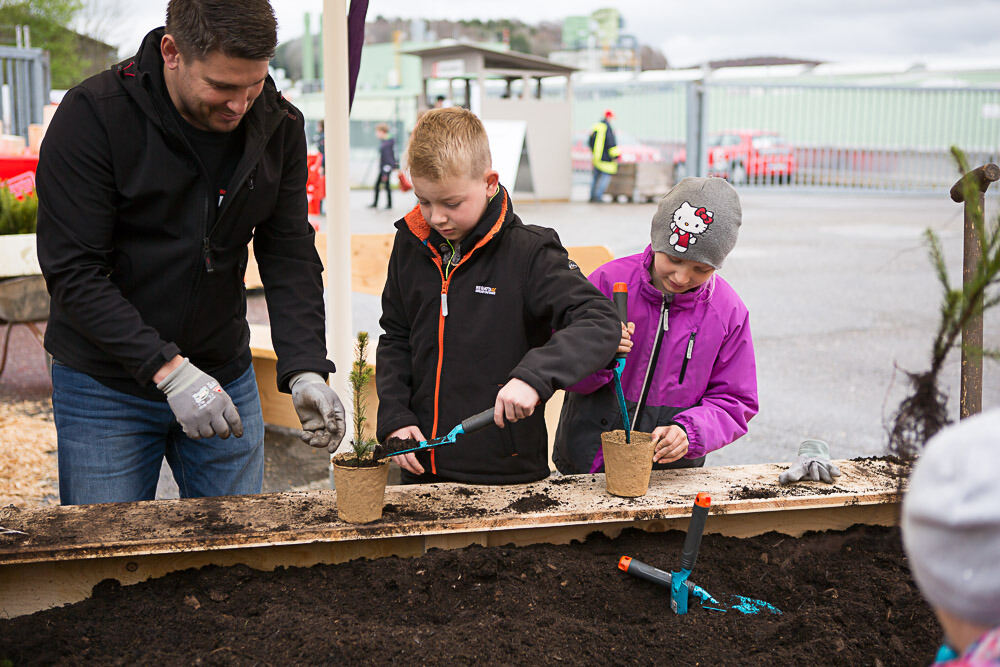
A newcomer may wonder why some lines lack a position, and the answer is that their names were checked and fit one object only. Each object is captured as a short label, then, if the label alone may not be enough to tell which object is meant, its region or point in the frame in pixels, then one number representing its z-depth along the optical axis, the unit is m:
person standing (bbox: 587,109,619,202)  14.81
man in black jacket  1.65
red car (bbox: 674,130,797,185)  17.91
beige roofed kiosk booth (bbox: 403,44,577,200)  14.62
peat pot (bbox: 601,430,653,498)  1.85
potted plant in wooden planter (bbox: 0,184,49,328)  4.54
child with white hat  0.65
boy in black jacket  1.86
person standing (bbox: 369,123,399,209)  14.84
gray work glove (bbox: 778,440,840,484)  2.03
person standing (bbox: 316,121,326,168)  14.25
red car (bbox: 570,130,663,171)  17.27
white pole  2.64
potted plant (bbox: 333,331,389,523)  1.68
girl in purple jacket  2.09
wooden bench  4.03
